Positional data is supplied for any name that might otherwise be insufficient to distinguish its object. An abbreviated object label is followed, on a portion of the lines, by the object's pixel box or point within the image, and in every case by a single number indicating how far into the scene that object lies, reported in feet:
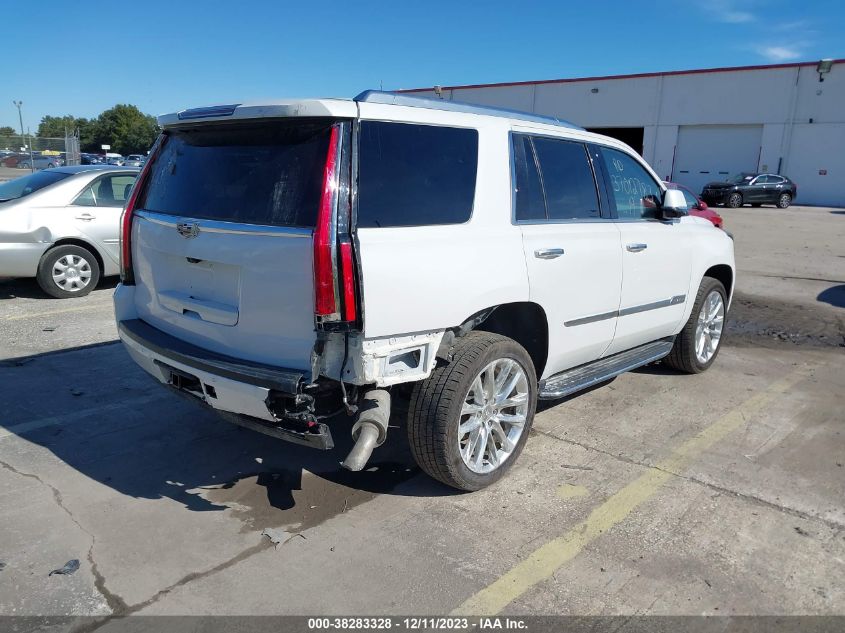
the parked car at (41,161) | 106.52
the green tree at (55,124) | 305.00
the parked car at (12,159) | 107.65
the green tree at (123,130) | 280.72
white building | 110.42
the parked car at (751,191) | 97.14
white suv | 10.45
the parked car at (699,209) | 45.27
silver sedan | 26.50
